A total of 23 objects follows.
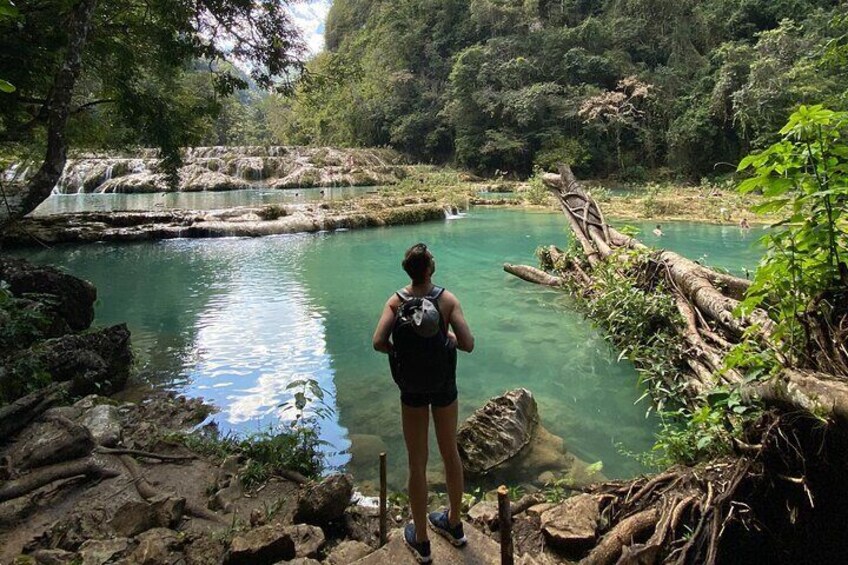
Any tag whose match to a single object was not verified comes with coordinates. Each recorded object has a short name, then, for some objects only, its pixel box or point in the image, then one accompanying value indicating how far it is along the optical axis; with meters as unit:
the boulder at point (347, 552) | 2.61
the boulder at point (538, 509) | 2.98
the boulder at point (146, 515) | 2.75
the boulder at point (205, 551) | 2.50
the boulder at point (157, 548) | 2.43
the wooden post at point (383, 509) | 2.65
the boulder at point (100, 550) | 2.35
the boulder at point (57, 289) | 6.26
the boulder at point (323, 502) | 2.98
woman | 2.42
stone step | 2.43
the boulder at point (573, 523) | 2.58
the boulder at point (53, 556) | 2.31
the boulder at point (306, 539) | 2.63
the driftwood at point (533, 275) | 9.75
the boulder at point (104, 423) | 3.81
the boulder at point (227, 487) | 3.23
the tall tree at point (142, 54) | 5.92
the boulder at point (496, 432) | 4.01
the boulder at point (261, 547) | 2.41
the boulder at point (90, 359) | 4.90
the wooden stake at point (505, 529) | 1.91
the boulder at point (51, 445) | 3.24
